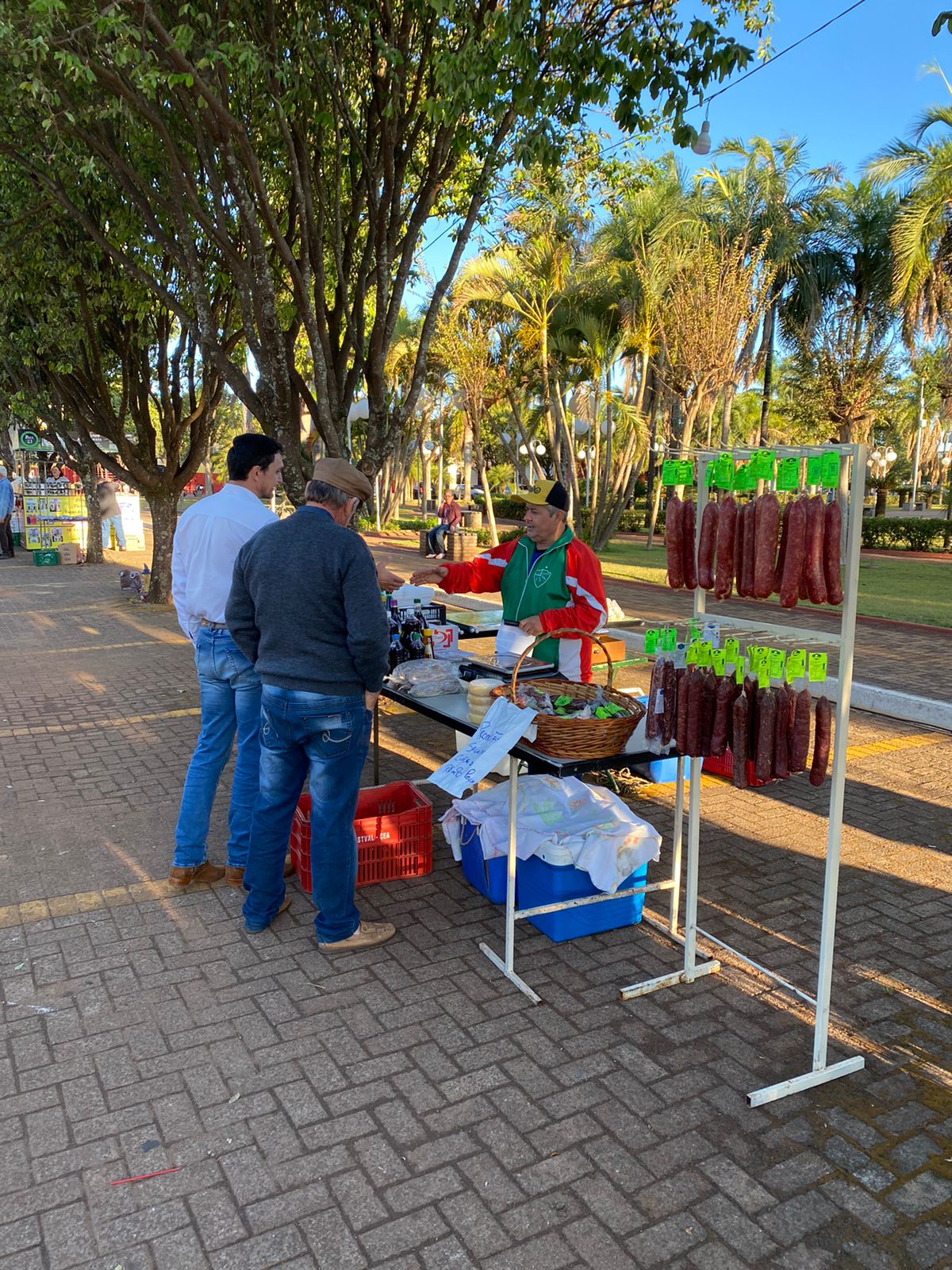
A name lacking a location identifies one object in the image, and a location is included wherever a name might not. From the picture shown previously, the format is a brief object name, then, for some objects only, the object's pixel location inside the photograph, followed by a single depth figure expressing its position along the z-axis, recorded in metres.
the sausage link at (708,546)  3.29
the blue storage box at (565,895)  4.12
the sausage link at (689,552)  3.53
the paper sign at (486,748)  3.59
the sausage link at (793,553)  2.97
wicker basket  3.62
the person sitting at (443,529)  23.58
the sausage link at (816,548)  2.94
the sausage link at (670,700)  3.53
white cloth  4.08
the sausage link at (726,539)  3.21
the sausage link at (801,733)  3.15
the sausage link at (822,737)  3.17
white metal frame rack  2.95
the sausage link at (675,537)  3.51
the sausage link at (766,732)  3.19
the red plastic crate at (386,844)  4.65
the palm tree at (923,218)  20.06
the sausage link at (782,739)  3.17
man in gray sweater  3.66
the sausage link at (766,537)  3.07
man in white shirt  4.46
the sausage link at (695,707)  3.37
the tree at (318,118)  6.26
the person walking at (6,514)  23.17
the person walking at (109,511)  23.02
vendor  4.94
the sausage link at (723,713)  3.30
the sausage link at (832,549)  2.94
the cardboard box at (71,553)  22.14
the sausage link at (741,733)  3.27
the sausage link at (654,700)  3.54
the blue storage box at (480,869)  4.49
